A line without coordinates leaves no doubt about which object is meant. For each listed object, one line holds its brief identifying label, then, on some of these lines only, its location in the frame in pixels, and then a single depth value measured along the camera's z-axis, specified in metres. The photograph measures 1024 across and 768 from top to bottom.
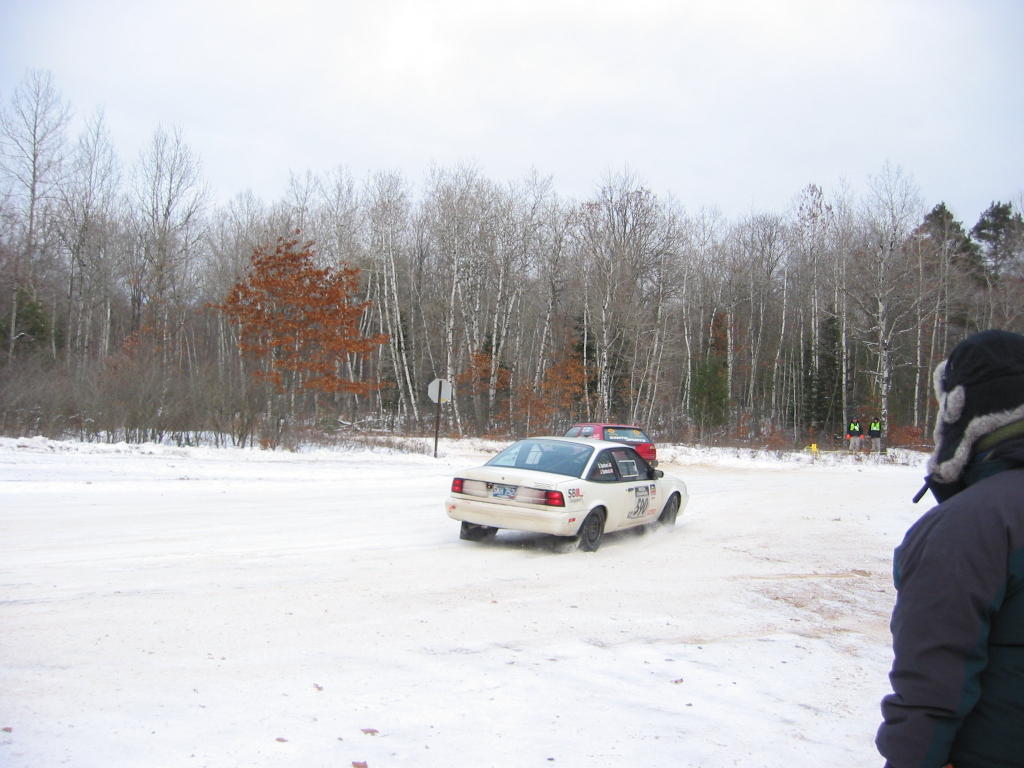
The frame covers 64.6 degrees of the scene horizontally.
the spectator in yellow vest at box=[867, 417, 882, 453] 40.78
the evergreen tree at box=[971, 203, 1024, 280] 55.41
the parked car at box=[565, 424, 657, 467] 22.41
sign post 27.59
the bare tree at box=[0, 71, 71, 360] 43.97
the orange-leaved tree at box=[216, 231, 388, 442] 28.03
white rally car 10.48
